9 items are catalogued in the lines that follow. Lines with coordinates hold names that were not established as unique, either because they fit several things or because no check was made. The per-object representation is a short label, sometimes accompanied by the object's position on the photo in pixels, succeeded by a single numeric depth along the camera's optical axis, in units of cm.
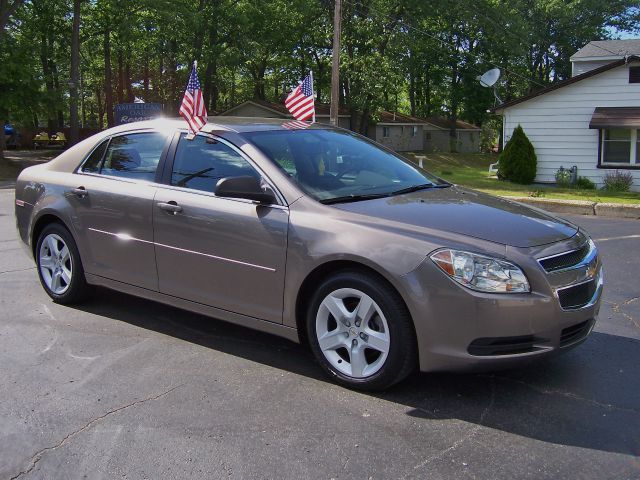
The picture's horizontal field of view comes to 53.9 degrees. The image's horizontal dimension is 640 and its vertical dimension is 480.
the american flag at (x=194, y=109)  457
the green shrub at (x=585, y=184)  1994
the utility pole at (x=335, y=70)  2056
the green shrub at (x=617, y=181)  1930
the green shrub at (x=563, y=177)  2011
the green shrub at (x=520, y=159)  2052
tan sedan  329
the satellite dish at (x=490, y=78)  2477
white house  1994
